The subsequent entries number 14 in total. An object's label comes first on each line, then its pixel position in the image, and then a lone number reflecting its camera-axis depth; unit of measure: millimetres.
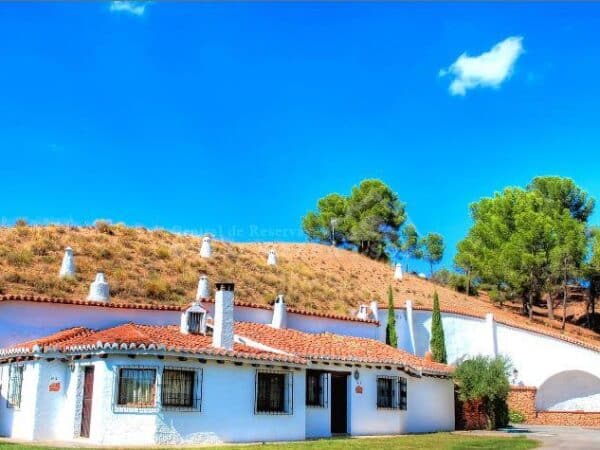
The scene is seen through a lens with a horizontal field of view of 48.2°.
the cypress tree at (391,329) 32094
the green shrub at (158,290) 30312
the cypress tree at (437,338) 32772
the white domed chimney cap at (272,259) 42259
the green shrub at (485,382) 26422
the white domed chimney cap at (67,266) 27094
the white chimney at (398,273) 50094
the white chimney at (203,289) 27109
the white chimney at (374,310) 32312
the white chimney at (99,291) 23281
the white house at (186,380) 17266
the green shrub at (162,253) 36031
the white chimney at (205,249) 38188
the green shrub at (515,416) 30922
